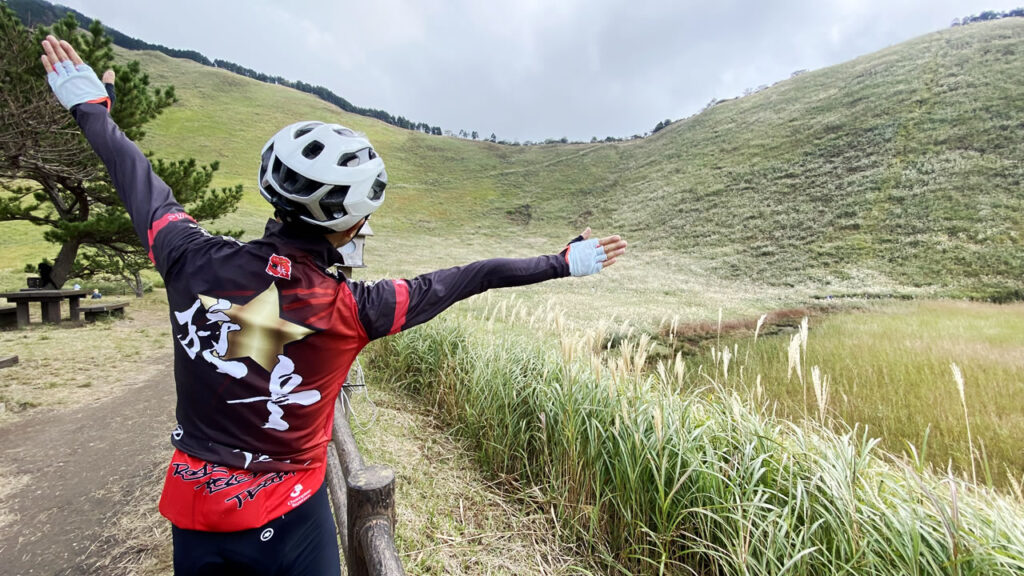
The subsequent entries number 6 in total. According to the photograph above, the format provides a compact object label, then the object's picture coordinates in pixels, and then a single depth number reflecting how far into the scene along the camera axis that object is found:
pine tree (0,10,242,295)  7.32
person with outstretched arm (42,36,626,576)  1.37
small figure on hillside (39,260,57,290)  11.47
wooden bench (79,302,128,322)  10.06
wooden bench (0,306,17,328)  9.27
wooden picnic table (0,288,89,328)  9.07
